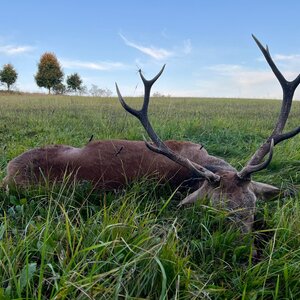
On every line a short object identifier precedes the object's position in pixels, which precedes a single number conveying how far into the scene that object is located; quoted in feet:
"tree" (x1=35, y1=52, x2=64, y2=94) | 127.09
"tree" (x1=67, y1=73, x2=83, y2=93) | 127.09
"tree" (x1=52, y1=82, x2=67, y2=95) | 125.68
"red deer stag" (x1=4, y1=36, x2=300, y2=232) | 7.29
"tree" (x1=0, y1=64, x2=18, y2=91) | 127.31
